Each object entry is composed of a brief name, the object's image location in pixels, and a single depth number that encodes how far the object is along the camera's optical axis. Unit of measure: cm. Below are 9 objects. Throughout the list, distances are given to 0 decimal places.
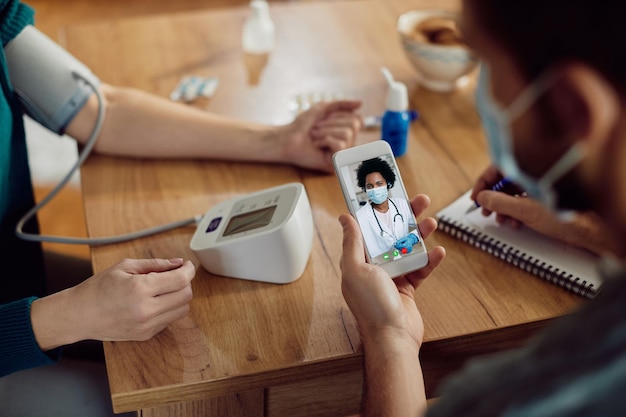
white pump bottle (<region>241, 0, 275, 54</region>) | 148
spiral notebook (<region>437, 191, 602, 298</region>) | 99
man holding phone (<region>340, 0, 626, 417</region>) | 48
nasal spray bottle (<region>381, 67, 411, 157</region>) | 120
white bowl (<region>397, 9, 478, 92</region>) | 135
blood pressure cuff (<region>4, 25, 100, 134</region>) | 118
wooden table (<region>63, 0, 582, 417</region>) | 88
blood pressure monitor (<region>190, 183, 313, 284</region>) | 95
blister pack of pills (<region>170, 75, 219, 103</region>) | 137
